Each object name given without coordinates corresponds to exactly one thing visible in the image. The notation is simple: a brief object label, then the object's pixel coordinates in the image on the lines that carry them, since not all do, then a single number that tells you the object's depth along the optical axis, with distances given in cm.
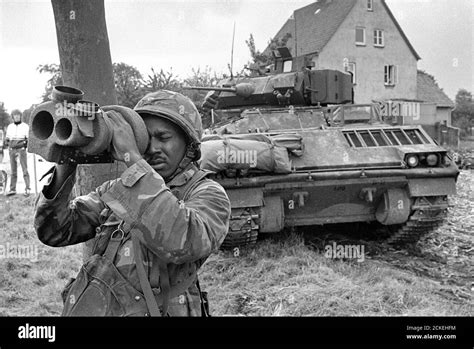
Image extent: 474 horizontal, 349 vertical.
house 1417
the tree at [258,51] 1483
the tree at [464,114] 2781
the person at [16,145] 962
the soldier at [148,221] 200
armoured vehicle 660
